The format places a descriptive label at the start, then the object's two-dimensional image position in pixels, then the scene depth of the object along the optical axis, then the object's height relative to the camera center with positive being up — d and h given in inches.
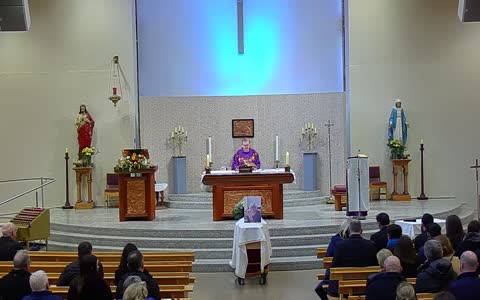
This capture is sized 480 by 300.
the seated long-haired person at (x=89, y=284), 190.9 -42.0
